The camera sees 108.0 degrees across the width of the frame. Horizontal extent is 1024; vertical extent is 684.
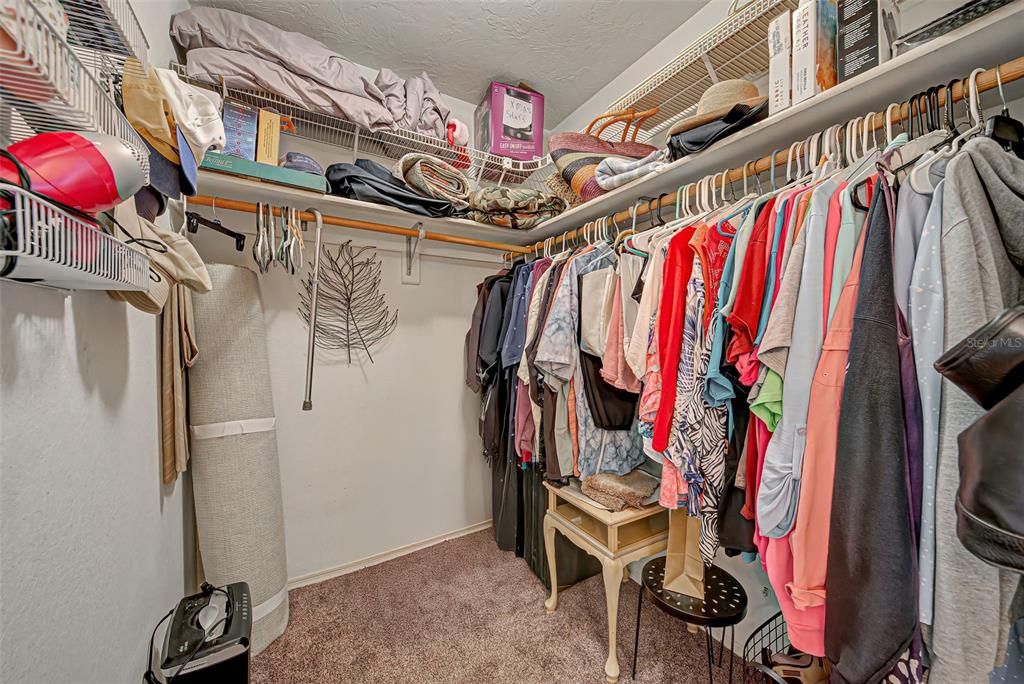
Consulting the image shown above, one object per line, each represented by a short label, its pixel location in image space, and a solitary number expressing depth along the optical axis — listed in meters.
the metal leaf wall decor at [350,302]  1.78
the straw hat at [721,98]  1.08
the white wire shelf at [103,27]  0.60
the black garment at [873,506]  0.56
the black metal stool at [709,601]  1.04
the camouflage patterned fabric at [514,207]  1.79
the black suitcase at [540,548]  1.68
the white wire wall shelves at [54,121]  0.33
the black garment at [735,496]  0.84
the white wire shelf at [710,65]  1.14
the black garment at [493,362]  1.79
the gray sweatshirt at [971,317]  0.50
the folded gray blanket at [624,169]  1.24
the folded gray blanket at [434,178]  1.63
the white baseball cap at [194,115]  0.72
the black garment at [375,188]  1.54
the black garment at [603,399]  1.32
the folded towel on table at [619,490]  1.33
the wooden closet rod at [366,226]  1.37
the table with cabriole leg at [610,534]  1.28
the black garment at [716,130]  0.98
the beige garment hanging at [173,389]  1.11
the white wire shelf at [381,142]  1.48
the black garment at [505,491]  1.84
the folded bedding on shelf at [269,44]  1.35
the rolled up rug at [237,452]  1.31
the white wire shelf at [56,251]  0.33
